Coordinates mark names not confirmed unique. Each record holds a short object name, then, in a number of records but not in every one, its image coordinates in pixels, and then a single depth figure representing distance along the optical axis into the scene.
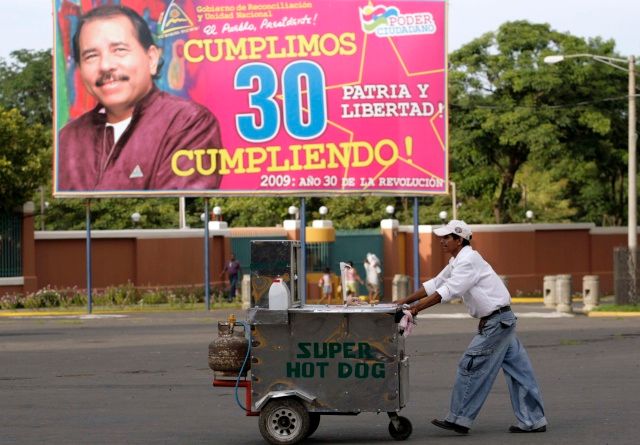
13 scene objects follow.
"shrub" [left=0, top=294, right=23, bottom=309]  41.12
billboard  39.56
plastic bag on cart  11.20
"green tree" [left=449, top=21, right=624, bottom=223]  52.03
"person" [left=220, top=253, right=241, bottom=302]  45.00
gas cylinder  11.55
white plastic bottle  11.34
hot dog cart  11.30
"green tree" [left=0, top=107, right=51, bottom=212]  42.75
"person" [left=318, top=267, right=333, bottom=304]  44.12
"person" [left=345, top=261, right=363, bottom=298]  42.59
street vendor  11.82
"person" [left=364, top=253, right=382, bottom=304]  47.00
